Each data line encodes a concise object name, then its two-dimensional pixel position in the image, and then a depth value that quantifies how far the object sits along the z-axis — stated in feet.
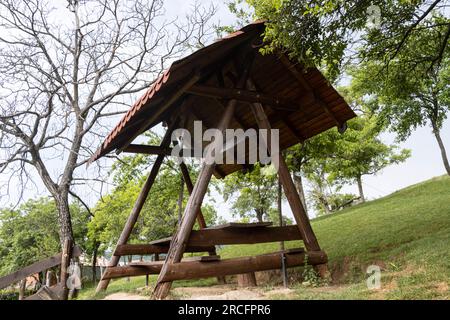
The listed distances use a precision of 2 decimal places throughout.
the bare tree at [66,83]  37.24
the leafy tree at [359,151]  70.38
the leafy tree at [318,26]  18.11
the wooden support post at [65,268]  27.14
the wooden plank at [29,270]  25.40
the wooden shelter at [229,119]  18.45
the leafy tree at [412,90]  29.01
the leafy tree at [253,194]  46.60
